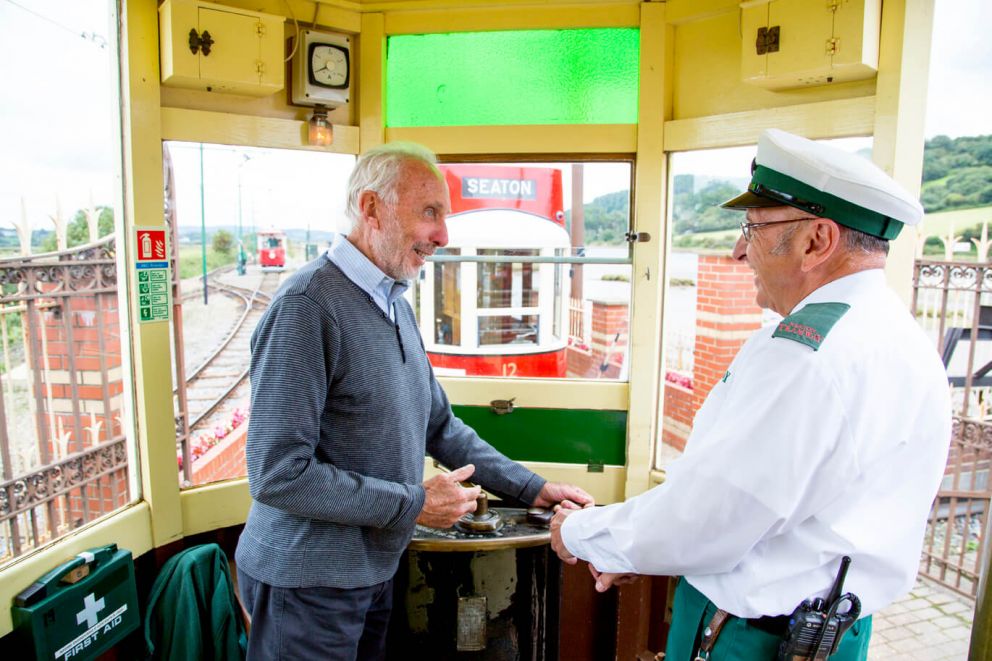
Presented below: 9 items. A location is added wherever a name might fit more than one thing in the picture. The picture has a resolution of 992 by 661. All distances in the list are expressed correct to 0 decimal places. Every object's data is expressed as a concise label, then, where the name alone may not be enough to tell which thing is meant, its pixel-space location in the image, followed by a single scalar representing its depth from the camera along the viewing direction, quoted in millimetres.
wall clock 2732
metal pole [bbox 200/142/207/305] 2787
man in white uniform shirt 1173
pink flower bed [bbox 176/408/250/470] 2855
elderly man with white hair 1548
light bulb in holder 2799
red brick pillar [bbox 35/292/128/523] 2352
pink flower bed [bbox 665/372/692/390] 3217
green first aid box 2016
